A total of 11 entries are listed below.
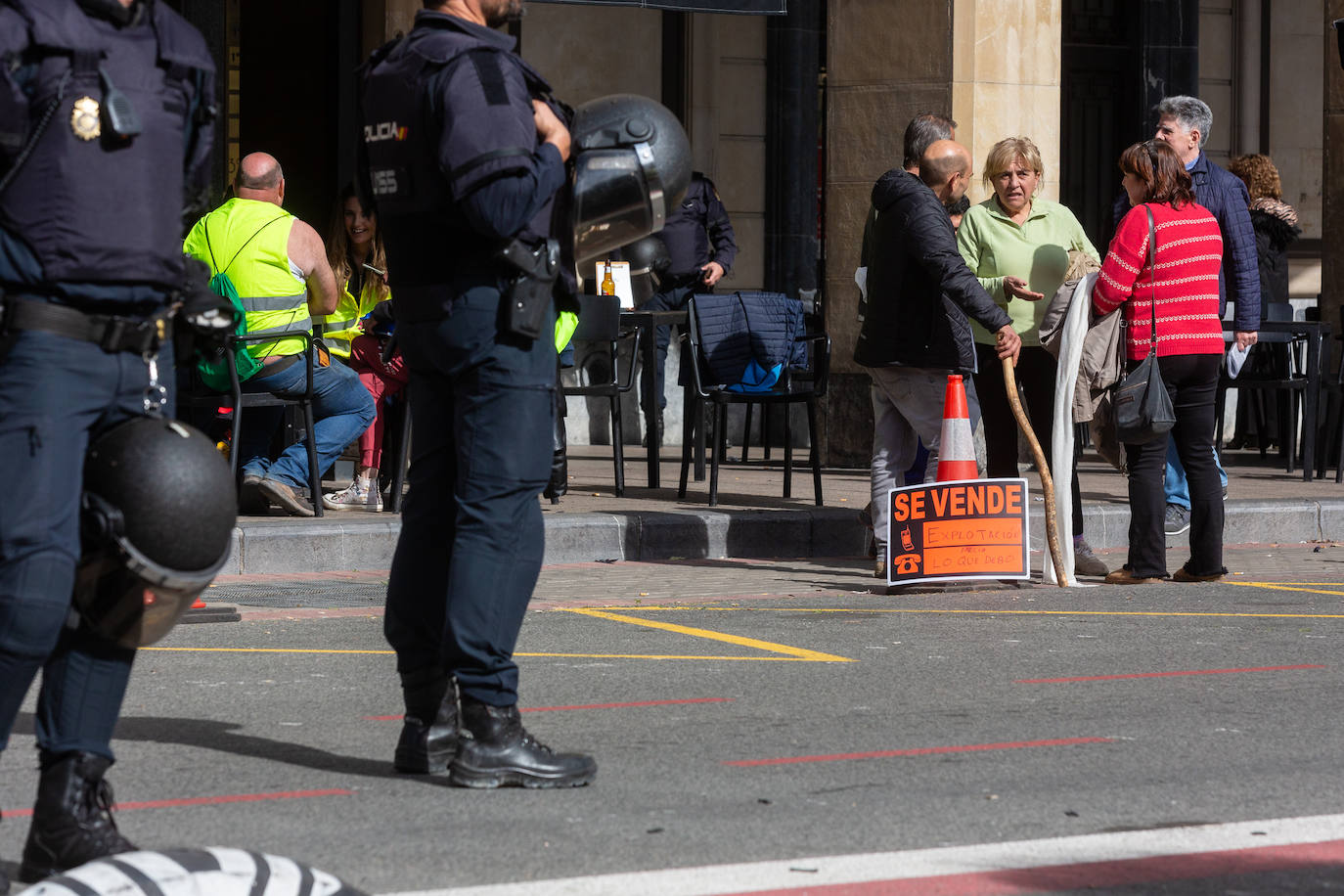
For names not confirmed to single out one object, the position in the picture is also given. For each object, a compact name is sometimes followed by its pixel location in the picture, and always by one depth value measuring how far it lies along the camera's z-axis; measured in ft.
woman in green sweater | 59.31
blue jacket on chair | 72.28
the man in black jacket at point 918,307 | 56.54
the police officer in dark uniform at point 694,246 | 89.45
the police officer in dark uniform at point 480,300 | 30.37
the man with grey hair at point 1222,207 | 63.36
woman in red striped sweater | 56.44
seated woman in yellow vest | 69.82
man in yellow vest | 65.16
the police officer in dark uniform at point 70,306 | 24.54
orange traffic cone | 56.49
